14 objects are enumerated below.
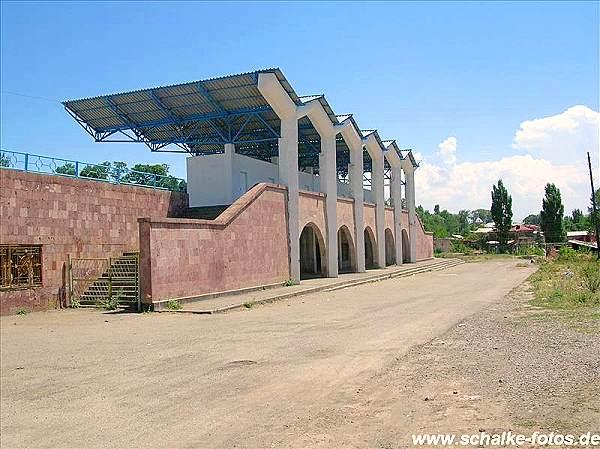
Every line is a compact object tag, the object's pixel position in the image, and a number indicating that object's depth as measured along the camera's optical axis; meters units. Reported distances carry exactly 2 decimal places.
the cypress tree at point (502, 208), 65.56
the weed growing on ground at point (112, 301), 17.17
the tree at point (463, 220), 134.04
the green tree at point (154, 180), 21.90
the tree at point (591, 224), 68.12
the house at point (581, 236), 70.43
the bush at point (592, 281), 16.61
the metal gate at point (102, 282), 17.75
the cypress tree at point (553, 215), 62.56
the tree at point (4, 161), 16.59
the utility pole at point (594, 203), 40.30
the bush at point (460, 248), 64.90
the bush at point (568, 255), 36.82
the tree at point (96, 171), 19.67
